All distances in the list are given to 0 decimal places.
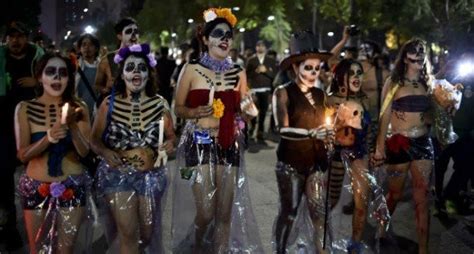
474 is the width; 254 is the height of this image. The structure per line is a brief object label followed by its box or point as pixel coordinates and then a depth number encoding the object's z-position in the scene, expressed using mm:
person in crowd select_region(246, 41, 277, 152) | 11961
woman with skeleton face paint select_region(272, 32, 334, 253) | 4570
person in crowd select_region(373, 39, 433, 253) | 4961
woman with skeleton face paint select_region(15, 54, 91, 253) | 3725
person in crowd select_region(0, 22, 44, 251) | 5395
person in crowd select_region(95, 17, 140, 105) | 5773
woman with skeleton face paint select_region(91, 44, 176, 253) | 3896
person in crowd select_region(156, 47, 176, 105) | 11695
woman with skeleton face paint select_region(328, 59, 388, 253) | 4895
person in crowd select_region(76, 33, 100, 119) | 6516
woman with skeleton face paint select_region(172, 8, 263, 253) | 4363
